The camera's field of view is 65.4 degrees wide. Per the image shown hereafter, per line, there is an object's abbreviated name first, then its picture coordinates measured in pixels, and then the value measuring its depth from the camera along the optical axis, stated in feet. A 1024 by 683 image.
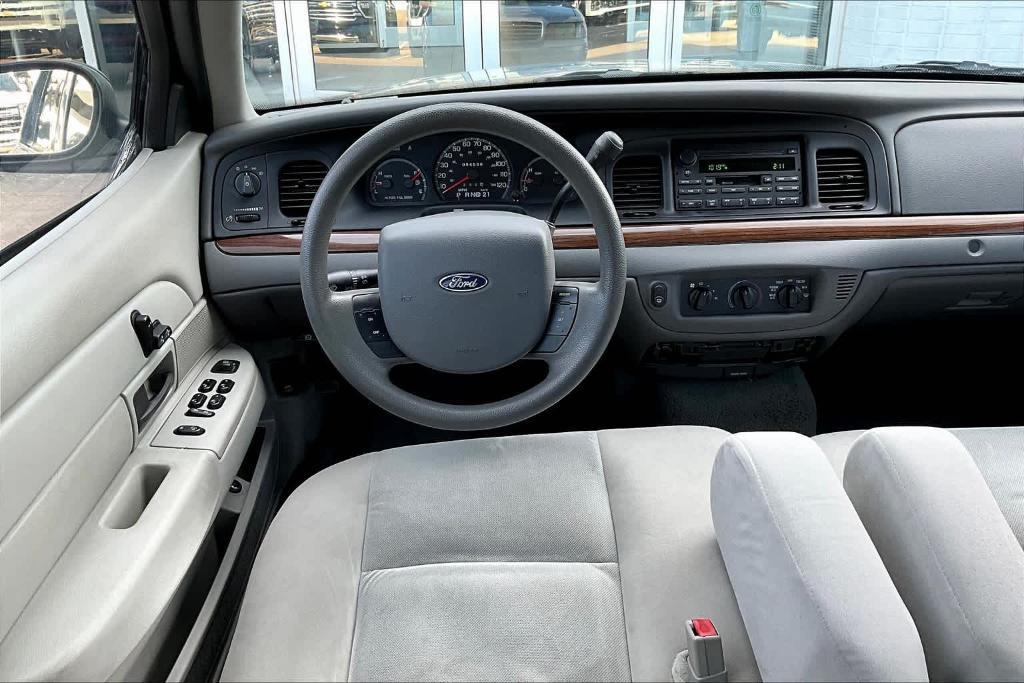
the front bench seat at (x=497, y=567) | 3.30
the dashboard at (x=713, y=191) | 5.88
